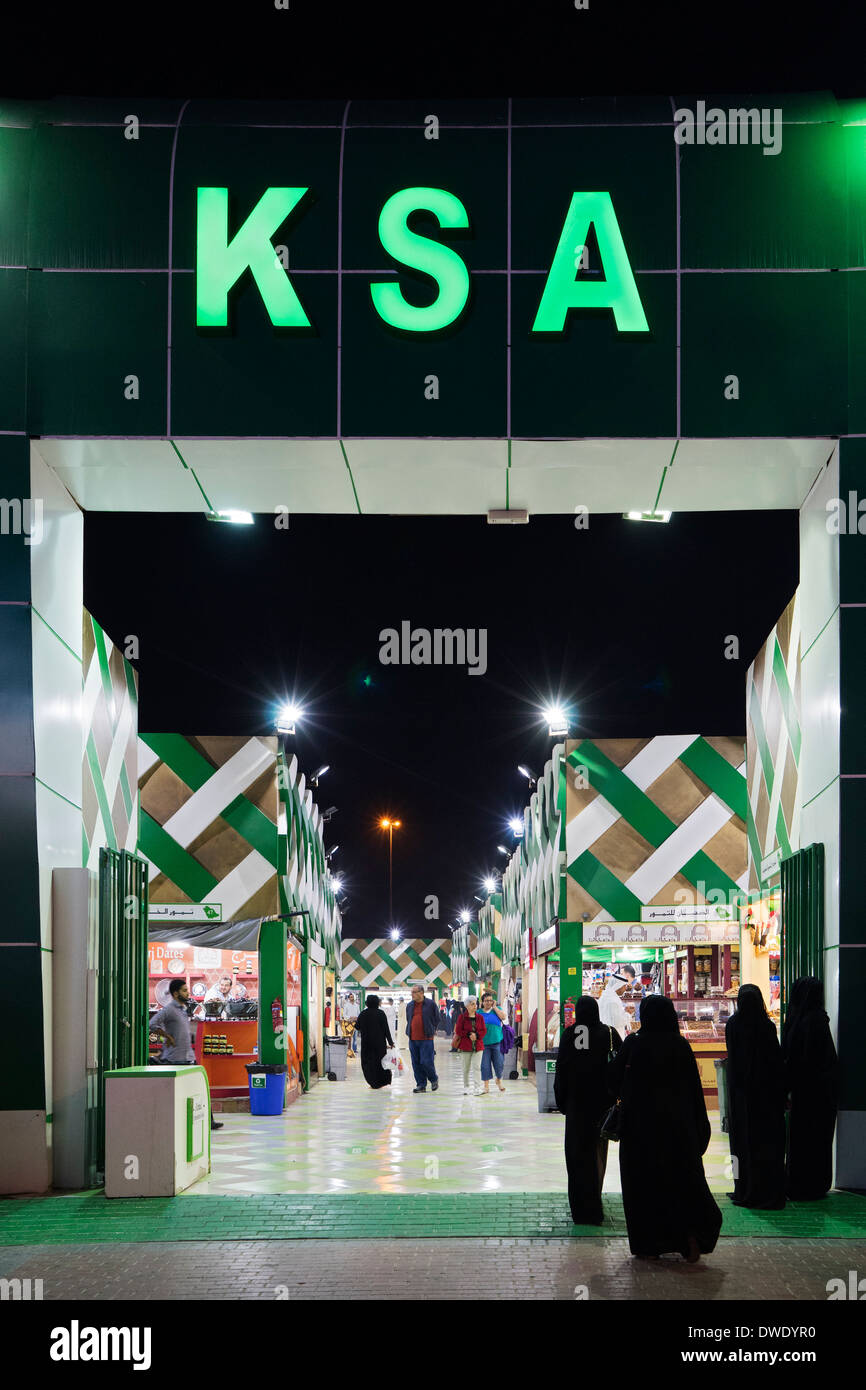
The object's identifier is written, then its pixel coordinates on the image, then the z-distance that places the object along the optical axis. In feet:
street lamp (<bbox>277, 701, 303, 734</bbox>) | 65.26
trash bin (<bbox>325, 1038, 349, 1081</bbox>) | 84.49
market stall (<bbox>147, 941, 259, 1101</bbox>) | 61.41
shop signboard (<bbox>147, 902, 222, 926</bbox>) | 63.26
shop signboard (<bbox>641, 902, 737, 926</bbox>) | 64.28
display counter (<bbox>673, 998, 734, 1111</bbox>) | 56.59
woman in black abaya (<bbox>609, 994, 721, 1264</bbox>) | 23.54
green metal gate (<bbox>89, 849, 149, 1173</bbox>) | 32.89
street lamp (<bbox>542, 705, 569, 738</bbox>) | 67.82
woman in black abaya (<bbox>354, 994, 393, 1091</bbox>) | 70.44
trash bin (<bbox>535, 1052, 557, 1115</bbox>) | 55.42
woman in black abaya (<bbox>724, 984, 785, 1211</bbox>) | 28.66
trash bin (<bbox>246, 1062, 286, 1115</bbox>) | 57.57
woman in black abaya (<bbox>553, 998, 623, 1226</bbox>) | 27.40
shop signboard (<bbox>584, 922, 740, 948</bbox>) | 63.31
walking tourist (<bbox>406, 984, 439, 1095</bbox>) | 68.79
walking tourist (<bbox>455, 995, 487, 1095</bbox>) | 68.33
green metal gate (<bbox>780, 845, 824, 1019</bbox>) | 32.58
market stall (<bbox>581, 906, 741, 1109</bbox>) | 59.31
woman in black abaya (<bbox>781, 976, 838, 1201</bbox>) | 29.71
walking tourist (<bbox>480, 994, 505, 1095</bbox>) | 66.18
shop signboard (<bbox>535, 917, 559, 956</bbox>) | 70.54
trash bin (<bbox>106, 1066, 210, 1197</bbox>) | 30.91
